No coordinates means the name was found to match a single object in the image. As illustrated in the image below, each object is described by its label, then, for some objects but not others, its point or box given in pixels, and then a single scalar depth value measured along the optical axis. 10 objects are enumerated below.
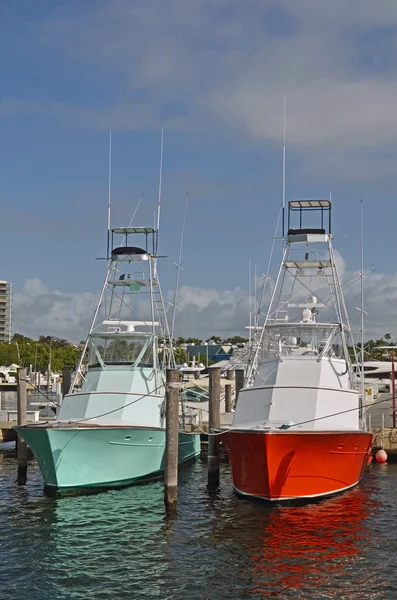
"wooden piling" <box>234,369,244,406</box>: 30.31
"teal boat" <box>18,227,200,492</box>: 22.27
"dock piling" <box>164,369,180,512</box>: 20.14
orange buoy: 28.54
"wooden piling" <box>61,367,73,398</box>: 32.53
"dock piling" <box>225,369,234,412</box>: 38.16
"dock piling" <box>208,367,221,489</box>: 24.50
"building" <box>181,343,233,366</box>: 132.00
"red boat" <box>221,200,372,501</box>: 20.38
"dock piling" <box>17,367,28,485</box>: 26.25
